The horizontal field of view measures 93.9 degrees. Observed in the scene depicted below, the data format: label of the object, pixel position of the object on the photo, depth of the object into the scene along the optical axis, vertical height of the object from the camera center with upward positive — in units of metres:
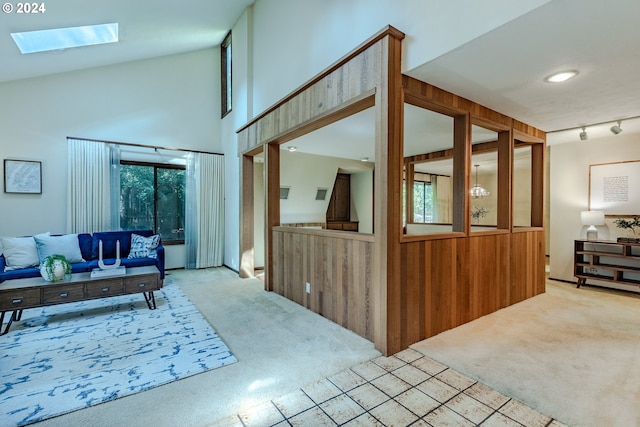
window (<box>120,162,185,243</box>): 5.62 +0.24
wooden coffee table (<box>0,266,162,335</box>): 2.91 -0.83
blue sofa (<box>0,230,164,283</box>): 4.30 -0.63
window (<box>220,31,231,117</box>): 6.14 +2.91
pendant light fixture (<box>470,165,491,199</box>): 7.06 +0.42
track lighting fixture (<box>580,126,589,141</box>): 3.93 +1.00
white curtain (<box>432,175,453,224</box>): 9.00 +0.35
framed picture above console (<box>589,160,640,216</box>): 4.45 +0.33
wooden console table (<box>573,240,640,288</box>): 4.25 -0.81
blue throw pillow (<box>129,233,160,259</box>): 4.80 -0.59
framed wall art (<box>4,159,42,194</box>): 4.46 +0.53
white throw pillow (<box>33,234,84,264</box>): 4.10 -0.50
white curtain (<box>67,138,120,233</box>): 4.83 +0.41
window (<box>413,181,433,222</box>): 8.66 +0.23
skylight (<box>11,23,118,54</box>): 3.67 +2.31
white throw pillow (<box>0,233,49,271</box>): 3.90 -0.55
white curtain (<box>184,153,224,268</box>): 5.94 +0.03
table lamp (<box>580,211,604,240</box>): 4.47 -0.16
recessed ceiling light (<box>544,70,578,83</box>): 2.44 +1.12
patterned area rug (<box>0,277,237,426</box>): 1.93 -1.20
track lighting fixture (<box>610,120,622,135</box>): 3.76 +1.02
